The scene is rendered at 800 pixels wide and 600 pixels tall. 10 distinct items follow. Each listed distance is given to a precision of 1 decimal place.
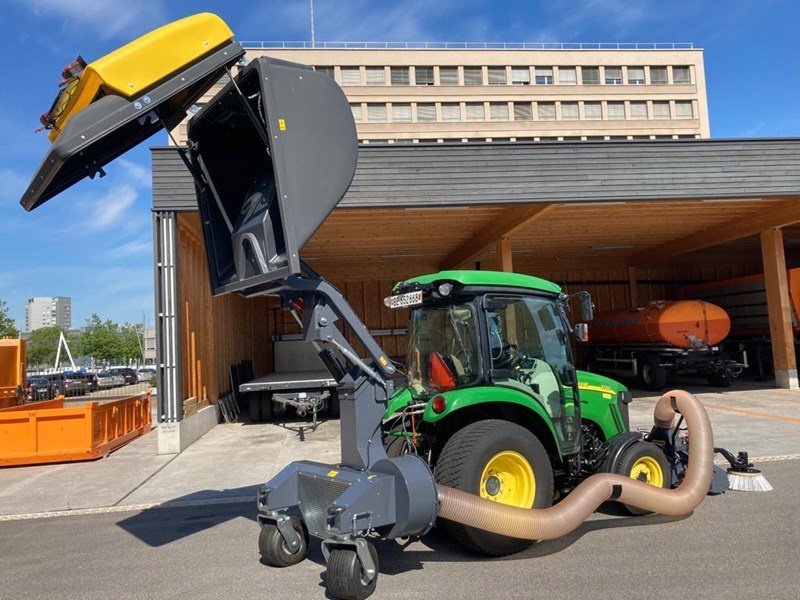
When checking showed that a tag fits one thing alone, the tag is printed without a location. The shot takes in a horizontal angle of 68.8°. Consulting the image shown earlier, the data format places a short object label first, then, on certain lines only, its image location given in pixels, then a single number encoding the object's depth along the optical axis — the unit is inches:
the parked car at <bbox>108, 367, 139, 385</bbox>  1512.4
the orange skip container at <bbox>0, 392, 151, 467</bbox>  362.3
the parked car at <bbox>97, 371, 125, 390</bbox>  1400.6
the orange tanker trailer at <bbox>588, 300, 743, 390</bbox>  619.2
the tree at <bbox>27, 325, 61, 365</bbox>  2494.5
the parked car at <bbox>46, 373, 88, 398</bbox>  1120.2
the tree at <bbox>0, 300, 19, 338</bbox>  1646.9
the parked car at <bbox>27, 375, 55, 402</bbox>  881.0
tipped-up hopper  146.9
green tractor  167.9
